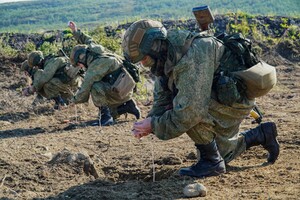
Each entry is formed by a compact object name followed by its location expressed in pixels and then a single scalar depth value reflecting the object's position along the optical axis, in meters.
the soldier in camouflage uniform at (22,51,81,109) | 9.61
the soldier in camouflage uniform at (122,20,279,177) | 4.12
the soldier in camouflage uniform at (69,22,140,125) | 7.77
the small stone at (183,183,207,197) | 3.92
